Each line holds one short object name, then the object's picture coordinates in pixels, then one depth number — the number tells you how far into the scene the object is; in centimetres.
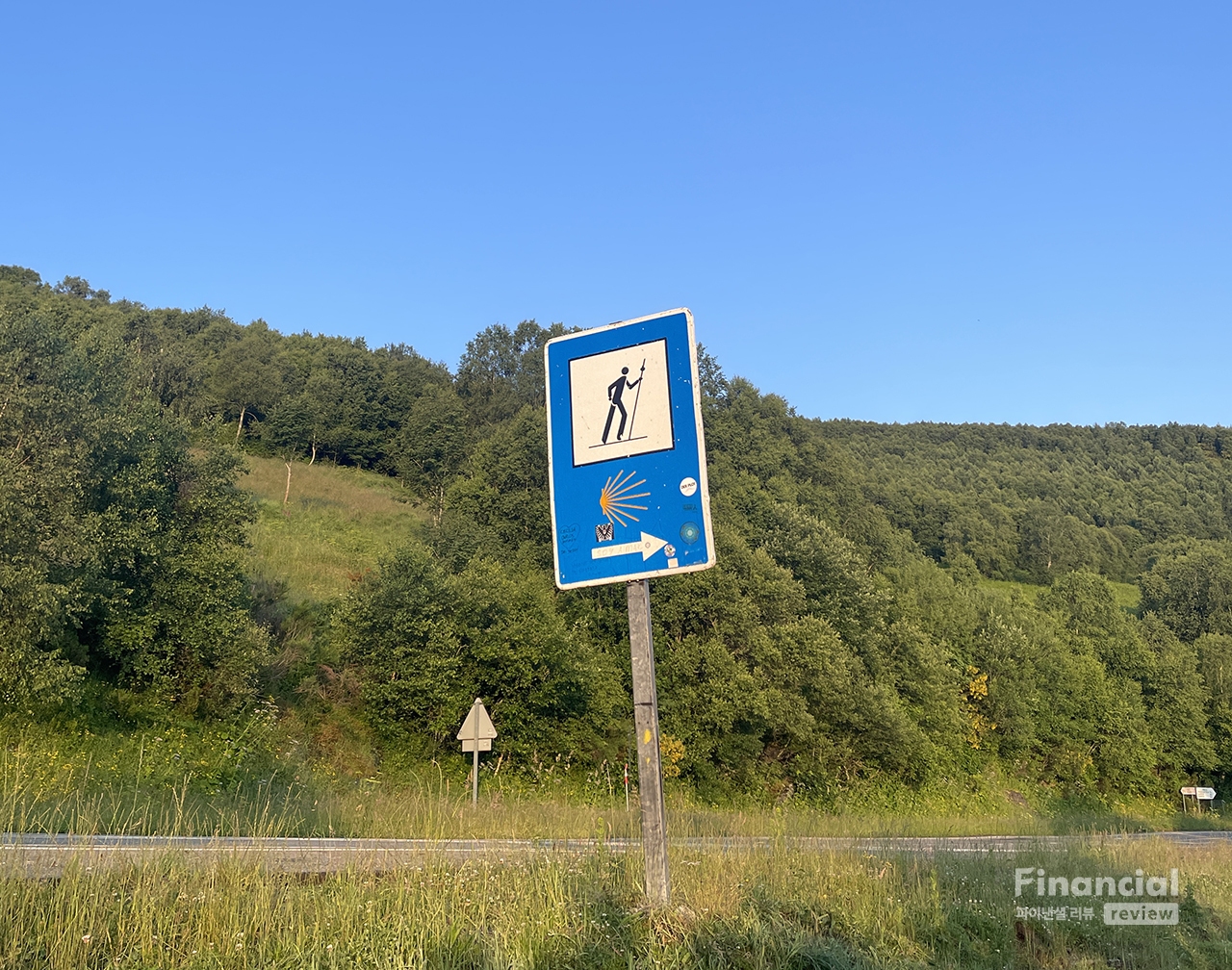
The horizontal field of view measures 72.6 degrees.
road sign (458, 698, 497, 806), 1830
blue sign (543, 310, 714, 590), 424
